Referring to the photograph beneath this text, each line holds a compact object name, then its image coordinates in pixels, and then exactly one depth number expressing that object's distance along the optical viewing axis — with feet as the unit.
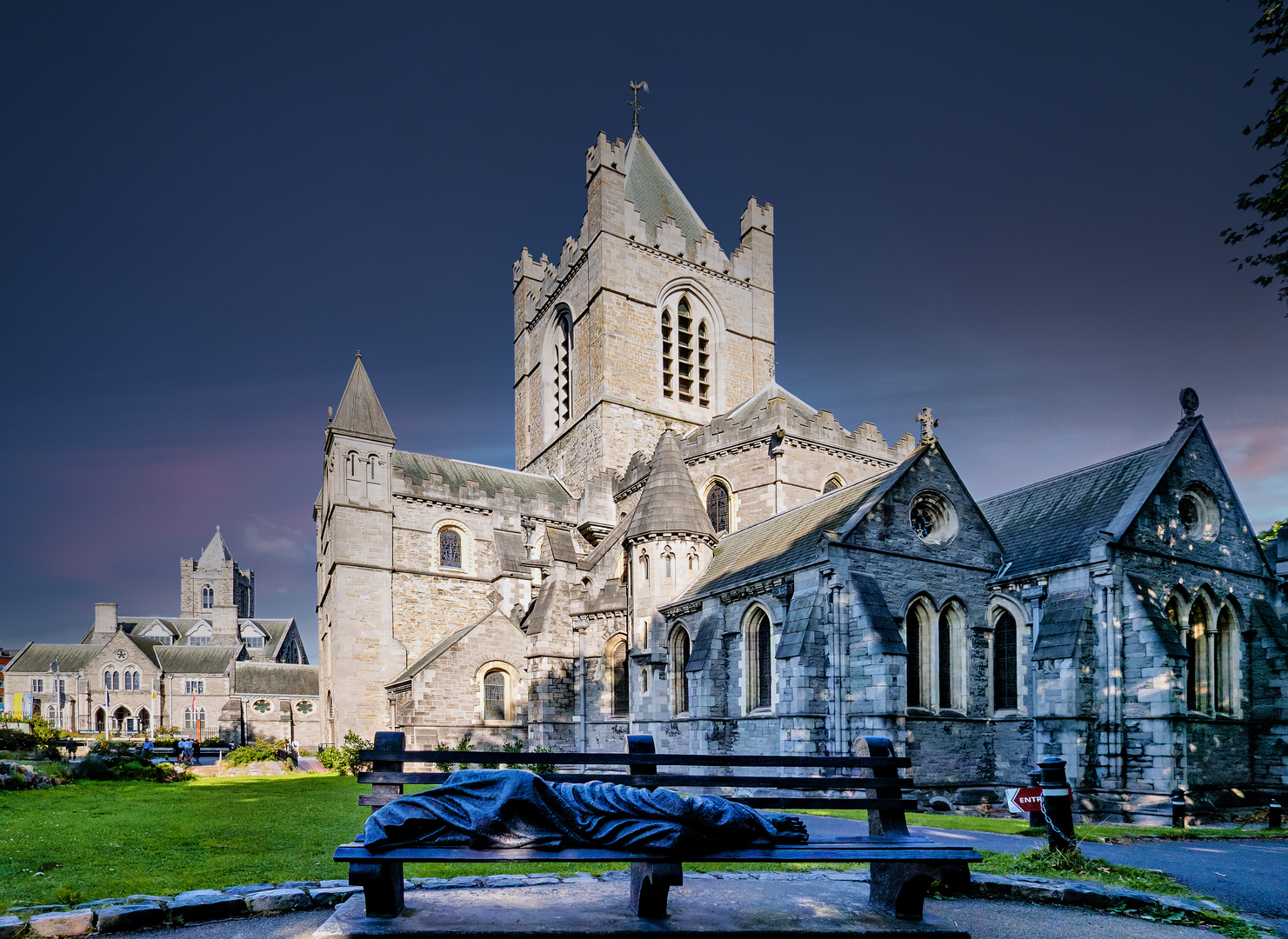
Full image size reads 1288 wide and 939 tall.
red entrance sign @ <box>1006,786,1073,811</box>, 31.73
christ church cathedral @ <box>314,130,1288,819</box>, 58.34
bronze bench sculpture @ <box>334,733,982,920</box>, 16.98
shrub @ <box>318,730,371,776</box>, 89.25
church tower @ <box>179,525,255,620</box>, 323.16
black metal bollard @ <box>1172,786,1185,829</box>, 50.83
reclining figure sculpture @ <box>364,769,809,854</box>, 17.37
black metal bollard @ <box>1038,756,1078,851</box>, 28.35
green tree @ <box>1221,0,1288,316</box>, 28.45
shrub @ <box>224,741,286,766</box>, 89.58
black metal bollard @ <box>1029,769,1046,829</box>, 36.78
